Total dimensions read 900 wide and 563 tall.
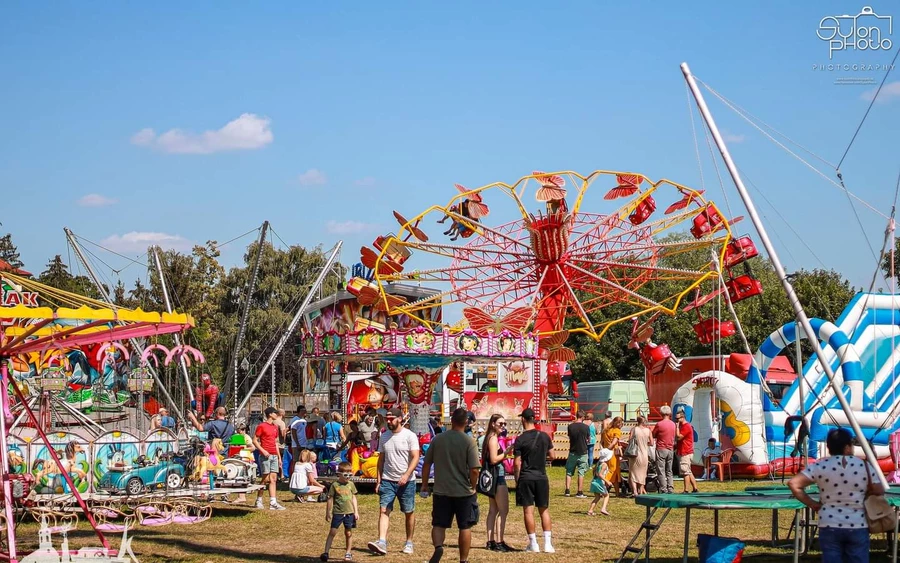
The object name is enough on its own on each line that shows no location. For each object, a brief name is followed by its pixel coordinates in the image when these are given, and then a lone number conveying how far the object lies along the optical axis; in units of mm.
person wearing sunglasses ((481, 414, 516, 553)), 12023
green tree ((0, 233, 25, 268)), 59025
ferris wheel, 29078
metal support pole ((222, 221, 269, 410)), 37406
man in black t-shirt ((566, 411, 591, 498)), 18016
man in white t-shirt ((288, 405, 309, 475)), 19859
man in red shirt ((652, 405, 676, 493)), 18047
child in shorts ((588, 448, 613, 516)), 15695
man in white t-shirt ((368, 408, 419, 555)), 11414
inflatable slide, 20859
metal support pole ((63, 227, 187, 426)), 40853
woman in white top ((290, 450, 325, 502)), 16766
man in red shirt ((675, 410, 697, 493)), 18156
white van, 39812
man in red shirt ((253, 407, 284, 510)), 16953
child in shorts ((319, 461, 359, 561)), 11266
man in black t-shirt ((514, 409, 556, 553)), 11727
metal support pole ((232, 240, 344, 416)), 37869
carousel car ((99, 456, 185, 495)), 14469
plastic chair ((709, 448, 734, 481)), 22406
